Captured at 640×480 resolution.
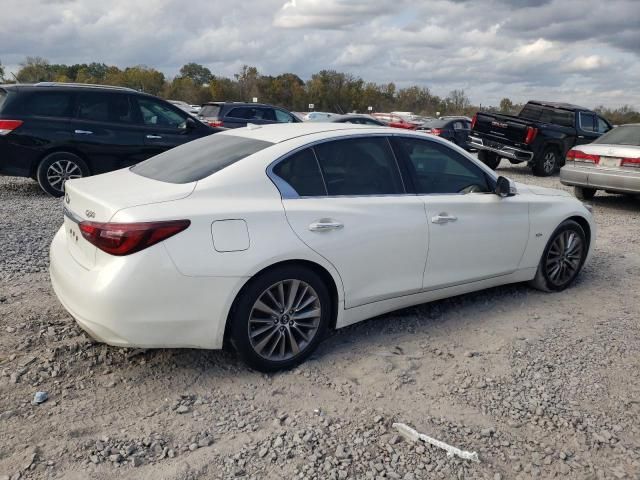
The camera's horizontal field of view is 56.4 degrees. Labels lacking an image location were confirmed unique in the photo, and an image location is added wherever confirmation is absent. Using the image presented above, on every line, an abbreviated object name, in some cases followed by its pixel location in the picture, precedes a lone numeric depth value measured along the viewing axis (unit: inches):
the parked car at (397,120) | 1003.9
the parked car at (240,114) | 649.6
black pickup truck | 561.0
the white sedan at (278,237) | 127.3
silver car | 373.1
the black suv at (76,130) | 339.3
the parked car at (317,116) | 1167.0
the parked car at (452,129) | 748.0
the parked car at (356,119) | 874.2
